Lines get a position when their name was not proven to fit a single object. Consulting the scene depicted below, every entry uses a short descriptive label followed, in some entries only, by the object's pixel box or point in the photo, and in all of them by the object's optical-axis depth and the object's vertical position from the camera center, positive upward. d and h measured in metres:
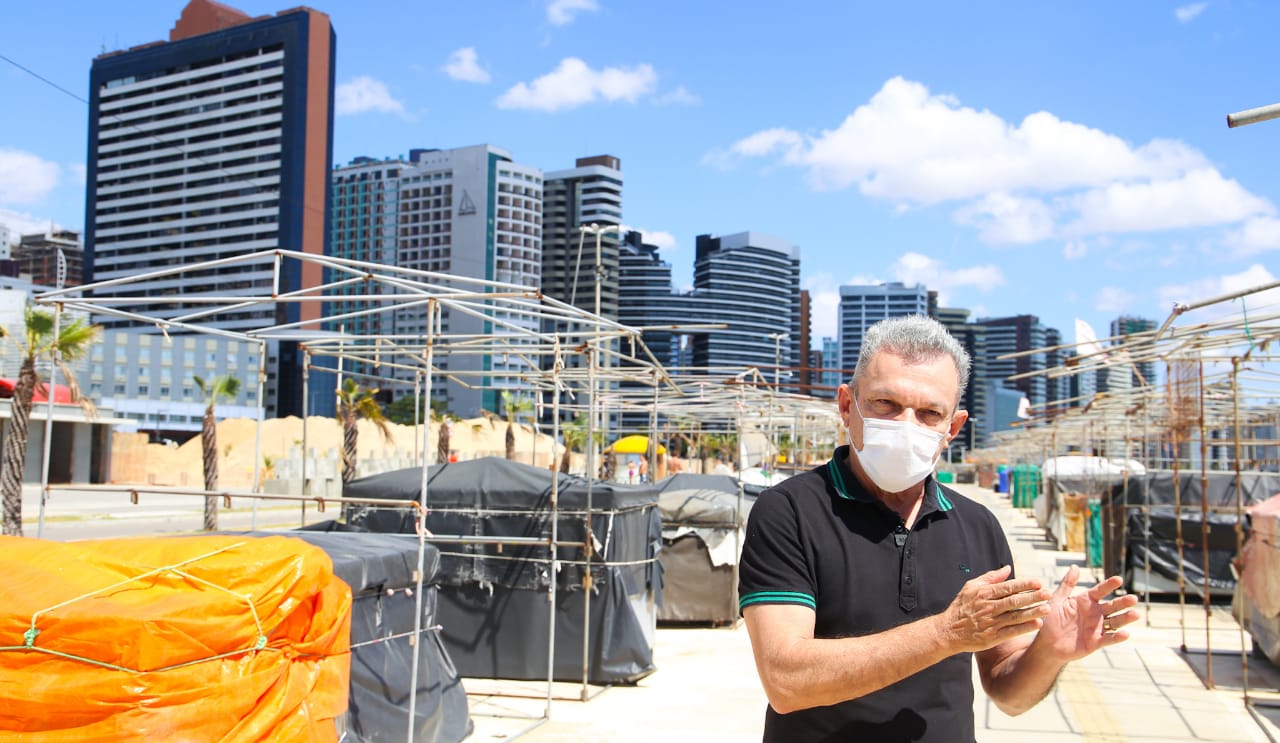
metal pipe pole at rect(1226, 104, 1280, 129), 4.59 +1.35
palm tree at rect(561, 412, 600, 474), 44.81 -0.95
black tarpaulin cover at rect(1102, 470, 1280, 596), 16.05 -1.61
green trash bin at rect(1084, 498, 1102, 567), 20.86 -2.24
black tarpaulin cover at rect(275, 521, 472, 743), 6.62 -1.55
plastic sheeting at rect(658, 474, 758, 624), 14.67 -2.03
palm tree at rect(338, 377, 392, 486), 30.28 -0.04
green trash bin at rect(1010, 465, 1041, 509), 44.16 -2.68
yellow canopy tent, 36.62 -1.02
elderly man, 2.28 -0.36
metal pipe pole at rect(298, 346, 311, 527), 10.79 +0.47
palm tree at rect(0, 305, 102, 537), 21.12 +0.17
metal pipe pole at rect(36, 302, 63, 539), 7.75 -0.42
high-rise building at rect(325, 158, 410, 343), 148.62 +29.03
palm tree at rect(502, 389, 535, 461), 37.47 +0.29
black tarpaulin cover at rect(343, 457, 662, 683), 10.50 -1.62
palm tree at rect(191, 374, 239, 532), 27.01 -0.87
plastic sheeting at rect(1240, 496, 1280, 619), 9.87 -1.30
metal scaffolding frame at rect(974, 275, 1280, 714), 9.74 +0.54
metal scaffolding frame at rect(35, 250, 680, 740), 7.80 +0.76
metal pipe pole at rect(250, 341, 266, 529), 10.66 +0.41
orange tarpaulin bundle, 4.21 -0.98
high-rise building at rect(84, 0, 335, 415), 114.44 +29.78
